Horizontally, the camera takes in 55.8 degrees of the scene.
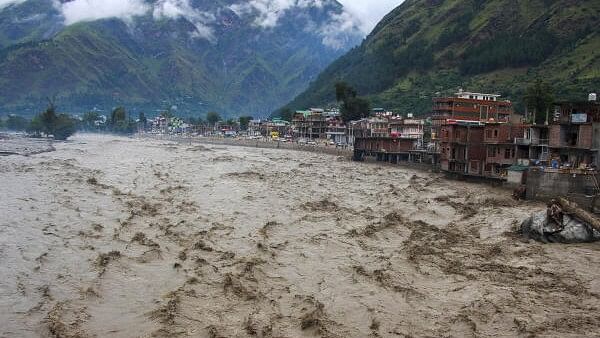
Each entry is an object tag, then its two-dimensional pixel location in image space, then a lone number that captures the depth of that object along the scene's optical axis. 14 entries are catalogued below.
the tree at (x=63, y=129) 184.48
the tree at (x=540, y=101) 85.19
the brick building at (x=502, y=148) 66.88
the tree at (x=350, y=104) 150.38
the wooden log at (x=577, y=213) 35.53
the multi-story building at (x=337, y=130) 159.00
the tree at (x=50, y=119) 182.73
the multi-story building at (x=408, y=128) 124.81
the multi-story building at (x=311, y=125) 174.62
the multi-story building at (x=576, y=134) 55.88
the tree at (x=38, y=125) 195.62
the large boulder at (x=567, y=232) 34.97
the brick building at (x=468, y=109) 111.38
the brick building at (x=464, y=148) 73.56
